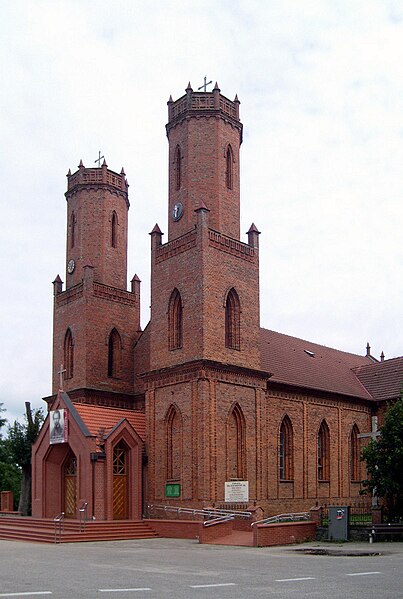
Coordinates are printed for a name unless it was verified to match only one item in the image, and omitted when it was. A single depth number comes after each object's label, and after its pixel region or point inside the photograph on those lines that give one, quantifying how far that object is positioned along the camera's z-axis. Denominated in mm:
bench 28508
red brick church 35000
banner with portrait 36094
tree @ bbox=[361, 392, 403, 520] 30203
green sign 35062
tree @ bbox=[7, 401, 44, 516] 46062
